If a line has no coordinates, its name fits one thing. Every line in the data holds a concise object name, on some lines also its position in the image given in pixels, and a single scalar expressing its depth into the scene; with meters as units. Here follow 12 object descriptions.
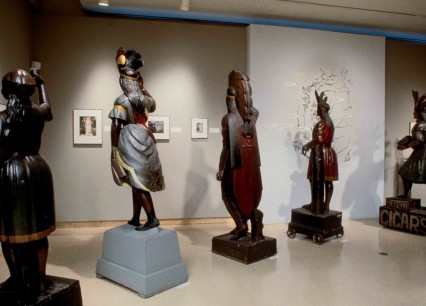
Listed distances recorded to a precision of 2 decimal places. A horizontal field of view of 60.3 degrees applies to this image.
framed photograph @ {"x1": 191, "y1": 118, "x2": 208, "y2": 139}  6.23
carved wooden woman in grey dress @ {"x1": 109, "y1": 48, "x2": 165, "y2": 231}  3.59
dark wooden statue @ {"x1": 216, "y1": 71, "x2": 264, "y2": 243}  4.21
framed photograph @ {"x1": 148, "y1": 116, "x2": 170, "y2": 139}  6.09
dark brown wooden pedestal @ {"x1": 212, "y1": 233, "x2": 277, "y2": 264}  4.23
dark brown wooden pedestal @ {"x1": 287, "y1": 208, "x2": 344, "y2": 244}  5.02
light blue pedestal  3.37
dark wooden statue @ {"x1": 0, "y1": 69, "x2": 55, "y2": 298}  2.37
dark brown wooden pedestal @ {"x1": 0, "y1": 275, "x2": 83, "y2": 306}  2.42
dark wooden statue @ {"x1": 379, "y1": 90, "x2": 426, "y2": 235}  5.62
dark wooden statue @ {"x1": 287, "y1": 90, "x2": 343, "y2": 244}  5.12
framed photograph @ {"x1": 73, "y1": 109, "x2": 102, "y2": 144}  5.88
